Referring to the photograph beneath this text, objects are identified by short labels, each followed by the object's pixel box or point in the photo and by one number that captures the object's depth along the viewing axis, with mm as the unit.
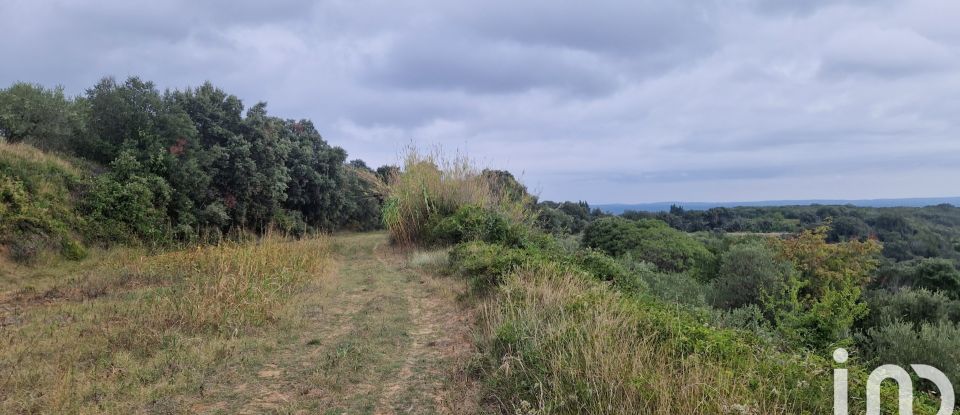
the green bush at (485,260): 7152
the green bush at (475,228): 10945
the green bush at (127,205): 12859
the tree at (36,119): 15094
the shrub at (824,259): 15131
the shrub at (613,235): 21734
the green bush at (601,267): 7207
